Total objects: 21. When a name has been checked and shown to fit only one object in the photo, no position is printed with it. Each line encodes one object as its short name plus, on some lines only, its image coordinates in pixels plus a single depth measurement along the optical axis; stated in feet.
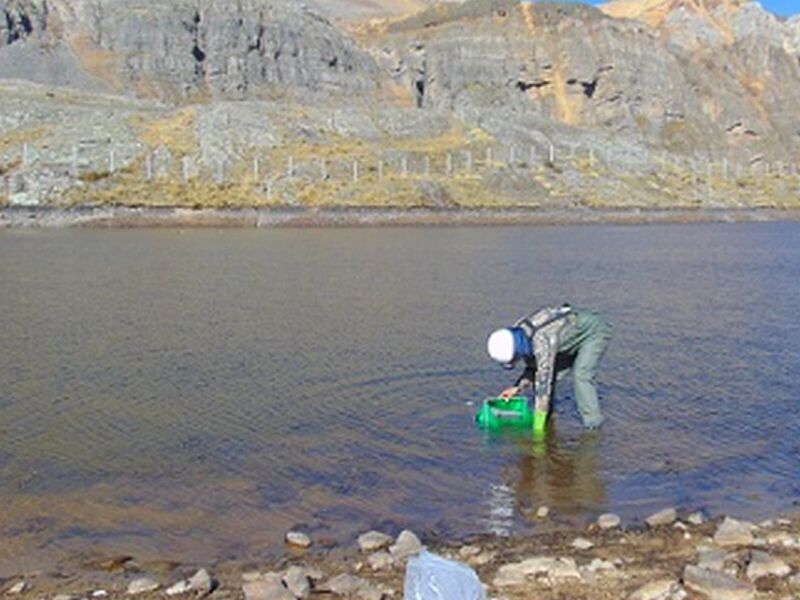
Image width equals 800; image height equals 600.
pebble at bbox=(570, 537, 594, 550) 29.74
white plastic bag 21.27
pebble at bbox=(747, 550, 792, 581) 26.20
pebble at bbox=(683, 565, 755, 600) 24.66
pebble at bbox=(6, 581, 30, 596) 27.04
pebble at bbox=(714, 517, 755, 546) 29.63
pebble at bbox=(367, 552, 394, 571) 28.32
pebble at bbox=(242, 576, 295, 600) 25.33
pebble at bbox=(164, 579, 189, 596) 26.30
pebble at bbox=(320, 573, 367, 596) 25.99
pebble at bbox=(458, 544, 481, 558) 29.53
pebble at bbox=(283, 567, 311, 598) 25.88
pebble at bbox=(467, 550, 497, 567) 28.52
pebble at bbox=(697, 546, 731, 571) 26.95
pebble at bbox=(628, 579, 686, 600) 24.81
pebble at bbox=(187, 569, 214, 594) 26.45
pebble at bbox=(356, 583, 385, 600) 25.38
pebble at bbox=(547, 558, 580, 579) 26.53
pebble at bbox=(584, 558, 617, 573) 27.09
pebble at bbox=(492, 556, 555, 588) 26.30
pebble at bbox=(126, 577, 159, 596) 26.81
